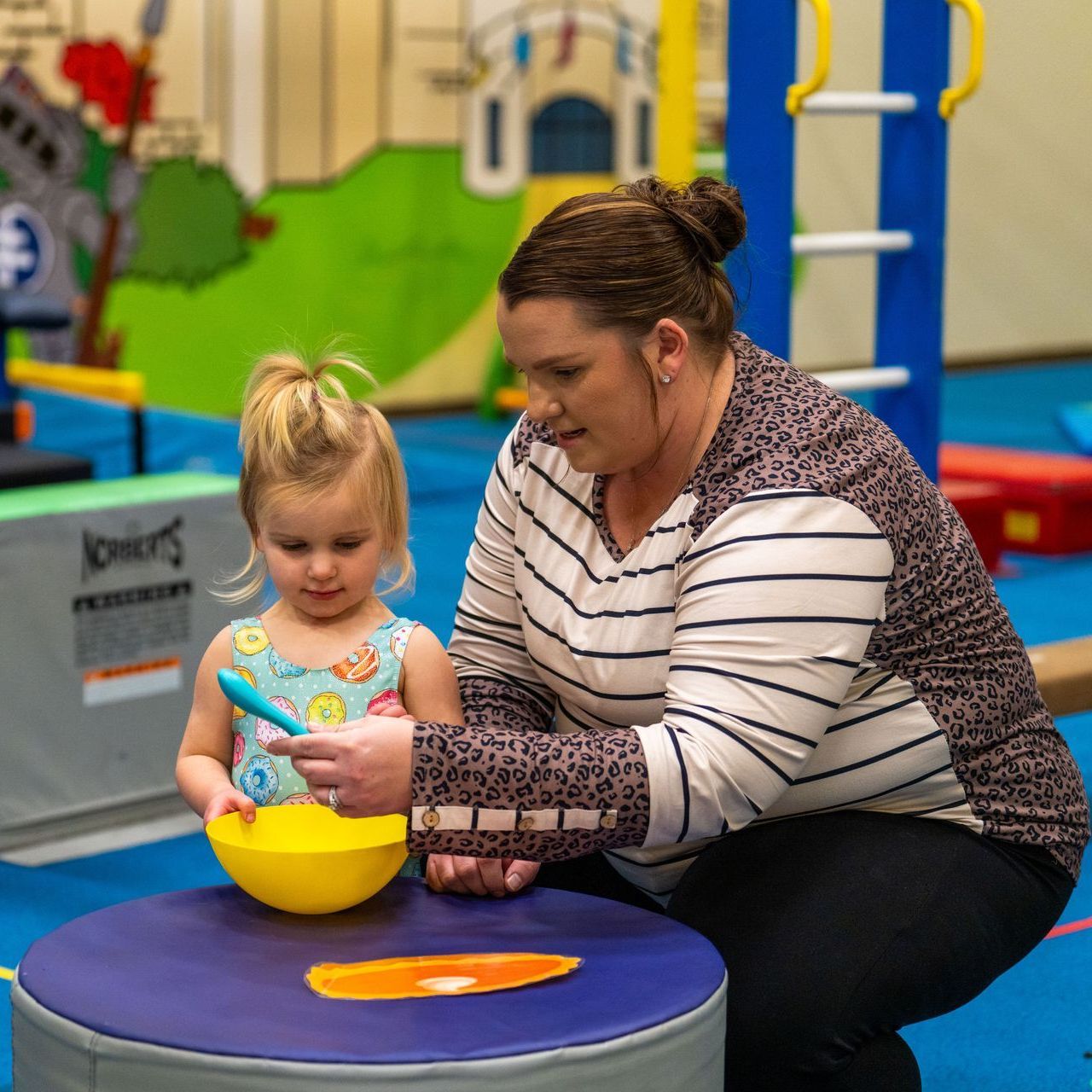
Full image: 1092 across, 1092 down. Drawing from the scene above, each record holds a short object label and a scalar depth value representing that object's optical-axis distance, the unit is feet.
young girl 8.60
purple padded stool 6.81
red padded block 20.94
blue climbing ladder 13.17
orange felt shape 7.17
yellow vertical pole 16.96
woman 7.55
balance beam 11.60
